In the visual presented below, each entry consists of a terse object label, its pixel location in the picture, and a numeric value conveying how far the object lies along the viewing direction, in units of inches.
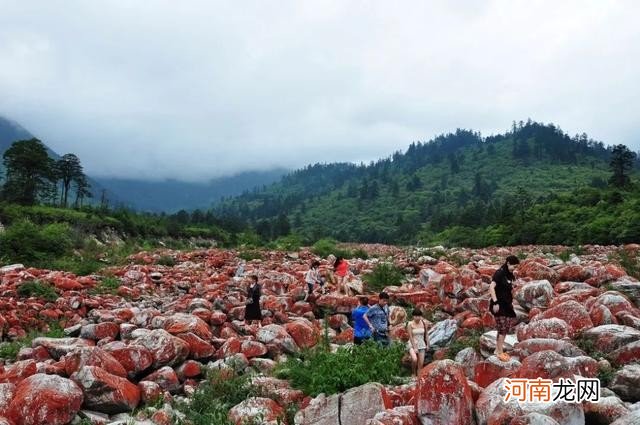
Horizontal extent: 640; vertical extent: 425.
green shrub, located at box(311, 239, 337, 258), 1221.2
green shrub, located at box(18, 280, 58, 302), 577.6
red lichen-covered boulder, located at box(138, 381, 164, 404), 318.3
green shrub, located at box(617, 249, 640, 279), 595.6
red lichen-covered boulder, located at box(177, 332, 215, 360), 383.9
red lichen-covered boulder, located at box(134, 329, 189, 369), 358.0
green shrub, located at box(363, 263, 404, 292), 669.9
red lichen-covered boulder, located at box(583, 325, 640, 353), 306.8
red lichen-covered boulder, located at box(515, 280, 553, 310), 442.6
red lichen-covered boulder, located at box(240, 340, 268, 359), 392.2
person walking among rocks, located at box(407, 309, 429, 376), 339.6
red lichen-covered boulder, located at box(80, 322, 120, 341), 420.5
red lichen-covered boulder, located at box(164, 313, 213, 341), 406.9
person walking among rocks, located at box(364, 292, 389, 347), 394.9
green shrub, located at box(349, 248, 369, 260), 1181.0
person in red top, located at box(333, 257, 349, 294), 578.9
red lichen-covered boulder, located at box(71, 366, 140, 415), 299.6
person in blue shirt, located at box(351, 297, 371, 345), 396.8
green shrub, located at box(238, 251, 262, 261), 1090.1
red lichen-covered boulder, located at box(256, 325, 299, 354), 405.4
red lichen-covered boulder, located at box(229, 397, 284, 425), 268.6
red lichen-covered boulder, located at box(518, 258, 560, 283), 567.5
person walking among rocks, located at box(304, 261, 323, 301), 593.2
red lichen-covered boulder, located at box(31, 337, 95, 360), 372.2
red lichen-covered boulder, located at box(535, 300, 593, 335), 350.9
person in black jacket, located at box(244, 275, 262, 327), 488.4
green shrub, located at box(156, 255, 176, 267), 979.3
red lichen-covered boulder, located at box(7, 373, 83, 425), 268.1
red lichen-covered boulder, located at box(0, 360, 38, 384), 314.2
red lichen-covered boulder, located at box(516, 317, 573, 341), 336.2
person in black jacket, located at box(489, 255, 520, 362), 316.2
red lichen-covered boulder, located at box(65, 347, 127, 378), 322.3
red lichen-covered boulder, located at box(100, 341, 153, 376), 343.3
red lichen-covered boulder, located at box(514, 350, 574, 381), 252.5
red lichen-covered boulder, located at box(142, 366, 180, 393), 338.6
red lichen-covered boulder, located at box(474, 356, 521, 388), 275.5
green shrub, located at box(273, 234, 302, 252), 1353.7
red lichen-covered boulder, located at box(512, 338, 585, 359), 298.0
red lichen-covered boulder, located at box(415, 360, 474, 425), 229.0
